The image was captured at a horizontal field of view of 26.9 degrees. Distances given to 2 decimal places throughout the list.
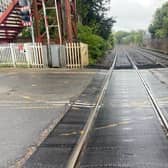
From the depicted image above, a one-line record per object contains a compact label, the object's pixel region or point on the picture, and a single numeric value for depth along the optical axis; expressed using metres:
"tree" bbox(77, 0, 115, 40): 33.26
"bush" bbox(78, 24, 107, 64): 27.09
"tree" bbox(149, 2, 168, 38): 75.18
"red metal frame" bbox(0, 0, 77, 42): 22.00
